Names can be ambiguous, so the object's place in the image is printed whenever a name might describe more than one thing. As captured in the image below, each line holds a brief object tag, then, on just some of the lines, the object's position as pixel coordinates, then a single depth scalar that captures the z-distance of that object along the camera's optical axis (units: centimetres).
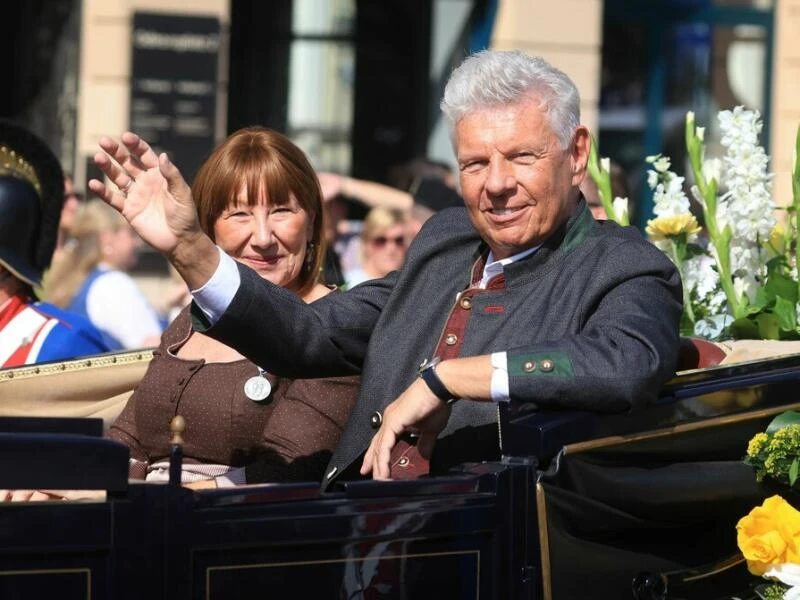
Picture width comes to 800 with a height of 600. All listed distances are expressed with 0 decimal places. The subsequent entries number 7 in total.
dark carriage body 450
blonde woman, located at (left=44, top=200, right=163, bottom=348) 1266
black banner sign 1814
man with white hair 529
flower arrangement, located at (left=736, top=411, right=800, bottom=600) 532
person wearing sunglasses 1400
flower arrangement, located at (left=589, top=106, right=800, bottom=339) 750
